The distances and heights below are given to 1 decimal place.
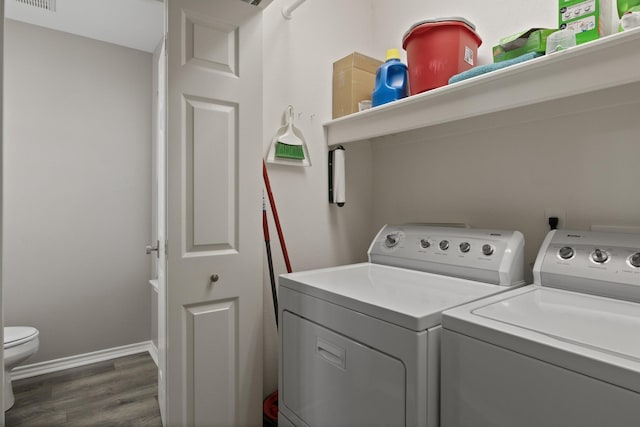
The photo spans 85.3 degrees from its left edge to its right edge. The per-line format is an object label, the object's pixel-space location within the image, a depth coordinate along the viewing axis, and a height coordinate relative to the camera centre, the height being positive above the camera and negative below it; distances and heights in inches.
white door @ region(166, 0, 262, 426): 59.4 -0.9
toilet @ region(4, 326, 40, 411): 80.7 -34.1
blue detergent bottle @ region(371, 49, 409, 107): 68.6 +25.5
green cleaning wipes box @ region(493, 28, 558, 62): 51.6 +26.0
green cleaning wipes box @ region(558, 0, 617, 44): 45.9 +26.3
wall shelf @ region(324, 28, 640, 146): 41.0 +17.6
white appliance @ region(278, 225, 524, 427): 38.5 -14.6
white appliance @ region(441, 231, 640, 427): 27.2 -12.1
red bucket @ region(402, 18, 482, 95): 60.0 +28.3
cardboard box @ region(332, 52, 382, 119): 77.5 +29.1
